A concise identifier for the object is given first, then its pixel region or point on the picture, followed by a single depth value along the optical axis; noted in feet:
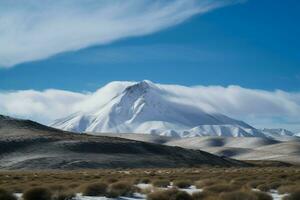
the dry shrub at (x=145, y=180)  120.32
